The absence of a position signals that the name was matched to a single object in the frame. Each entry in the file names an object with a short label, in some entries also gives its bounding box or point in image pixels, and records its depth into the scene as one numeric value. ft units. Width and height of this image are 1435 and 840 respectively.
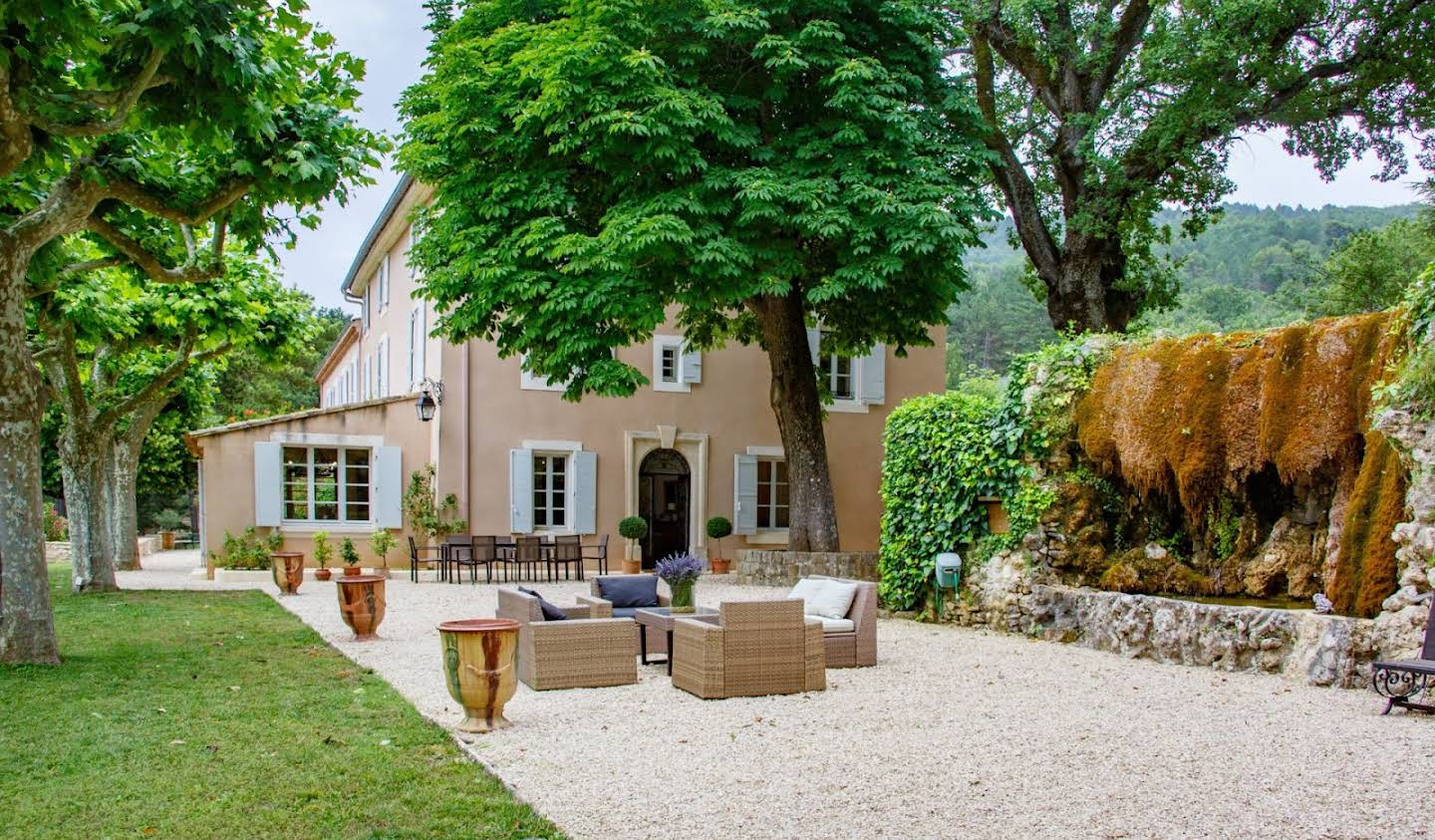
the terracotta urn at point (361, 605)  33.04
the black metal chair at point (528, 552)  55.31
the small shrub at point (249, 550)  58.03
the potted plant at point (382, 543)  57.19
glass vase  28.71
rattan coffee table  27.50
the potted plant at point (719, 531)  62.69
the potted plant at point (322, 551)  57.06
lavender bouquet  28.50
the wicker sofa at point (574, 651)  25.00
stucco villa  59.72
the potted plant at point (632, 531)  60.08
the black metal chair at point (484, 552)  55.06
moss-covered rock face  26.76
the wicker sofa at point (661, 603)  28.55
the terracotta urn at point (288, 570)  47.98
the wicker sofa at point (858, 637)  28.53
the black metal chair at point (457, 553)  54.70
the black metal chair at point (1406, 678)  21.31
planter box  56.75
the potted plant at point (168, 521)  119.85
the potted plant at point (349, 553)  52.90
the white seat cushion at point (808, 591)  29.68
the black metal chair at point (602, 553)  57.14
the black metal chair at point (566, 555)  56.24
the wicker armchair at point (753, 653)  24.30
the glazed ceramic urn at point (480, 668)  19.93
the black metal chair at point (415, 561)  55.93
